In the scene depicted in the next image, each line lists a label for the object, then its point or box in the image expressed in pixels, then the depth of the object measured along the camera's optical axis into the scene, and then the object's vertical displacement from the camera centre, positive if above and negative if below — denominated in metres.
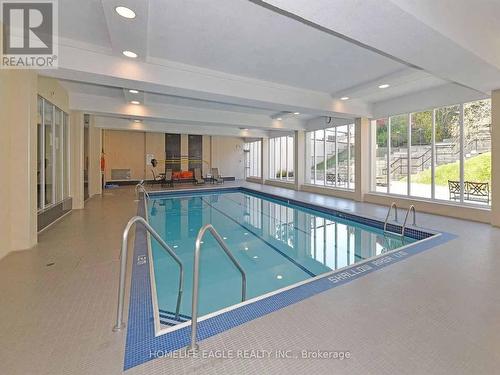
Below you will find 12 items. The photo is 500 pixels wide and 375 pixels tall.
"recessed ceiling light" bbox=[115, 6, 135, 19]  2.69 +1.72
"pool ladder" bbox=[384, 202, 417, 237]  4.84 -0.88
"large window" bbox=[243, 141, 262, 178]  15.94 +1.32
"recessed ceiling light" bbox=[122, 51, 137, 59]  3.96 +1.88
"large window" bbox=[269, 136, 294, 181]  13.16 +1.10
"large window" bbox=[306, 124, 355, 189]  9.31 +0.87
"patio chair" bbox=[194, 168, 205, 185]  14.69 +0.17
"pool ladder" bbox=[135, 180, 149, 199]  8.48 -0.31
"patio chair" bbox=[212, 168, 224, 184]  14.71 +0.14
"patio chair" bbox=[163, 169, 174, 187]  12.80 +0.07
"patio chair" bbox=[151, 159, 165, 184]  14.02 +0.24
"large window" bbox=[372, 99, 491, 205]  5.77 +0.65
